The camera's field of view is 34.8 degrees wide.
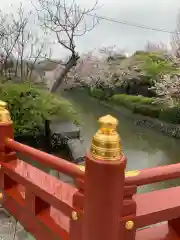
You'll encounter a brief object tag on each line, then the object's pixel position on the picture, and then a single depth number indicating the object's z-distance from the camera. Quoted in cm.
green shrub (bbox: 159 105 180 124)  1163
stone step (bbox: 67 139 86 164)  695
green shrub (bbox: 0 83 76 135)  714
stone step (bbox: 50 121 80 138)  809
